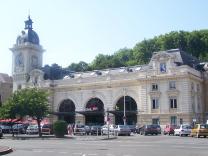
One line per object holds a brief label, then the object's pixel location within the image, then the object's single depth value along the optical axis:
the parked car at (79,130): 55.56
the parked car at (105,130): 54.46
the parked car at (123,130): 51.48
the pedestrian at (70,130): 55.59
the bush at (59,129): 45.50
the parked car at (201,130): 42.81
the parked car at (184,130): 48.15
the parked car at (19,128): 60.50
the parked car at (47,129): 54.93
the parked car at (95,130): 55.62
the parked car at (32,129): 58.62
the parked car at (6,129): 63.03
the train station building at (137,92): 68.50
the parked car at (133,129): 61.67
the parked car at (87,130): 56.25
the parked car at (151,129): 51.69
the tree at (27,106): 52.21
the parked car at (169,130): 54.17
